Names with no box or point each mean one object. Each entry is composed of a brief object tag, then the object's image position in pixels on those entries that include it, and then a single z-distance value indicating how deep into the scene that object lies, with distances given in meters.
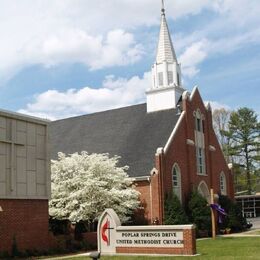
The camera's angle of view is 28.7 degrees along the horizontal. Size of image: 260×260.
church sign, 20.17
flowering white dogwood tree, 30.30
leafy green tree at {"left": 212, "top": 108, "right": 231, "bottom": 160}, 74.06
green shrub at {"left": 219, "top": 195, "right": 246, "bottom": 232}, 38.97
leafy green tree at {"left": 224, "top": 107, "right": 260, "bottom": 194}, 73.44
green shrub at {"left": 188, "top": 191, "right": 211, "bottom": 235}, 35.02
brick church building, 35.15
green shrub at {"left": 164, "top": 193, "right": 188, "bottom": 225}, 33.22
